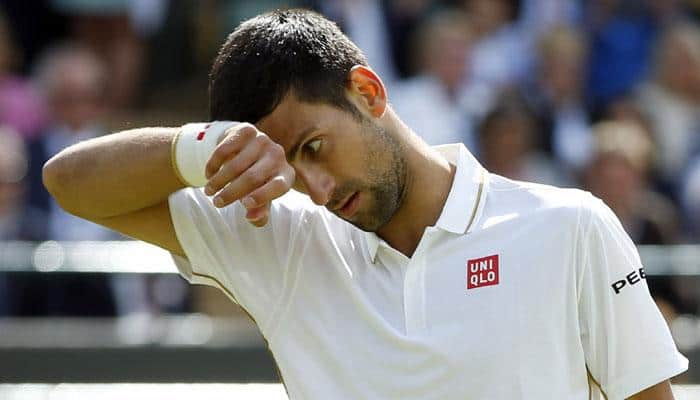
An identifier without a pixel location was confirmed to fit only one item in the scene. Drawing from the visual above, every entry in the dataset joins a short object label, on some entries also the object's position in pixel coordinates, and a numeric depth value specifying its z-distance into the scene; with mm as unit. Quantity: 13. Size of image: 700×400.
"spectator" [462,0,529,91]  14047
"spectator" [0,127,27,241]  11922
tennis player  5121
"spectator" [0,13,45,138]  13609
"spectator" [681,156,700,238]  12633
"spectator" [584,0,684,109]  14497
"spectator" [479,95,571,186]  12529
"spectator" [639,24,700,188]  13602
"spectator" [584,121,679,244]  11766
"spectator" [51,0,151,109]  15094
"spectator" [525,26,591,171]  13555
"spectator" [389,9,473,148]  13312
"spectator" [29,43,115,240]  12586
